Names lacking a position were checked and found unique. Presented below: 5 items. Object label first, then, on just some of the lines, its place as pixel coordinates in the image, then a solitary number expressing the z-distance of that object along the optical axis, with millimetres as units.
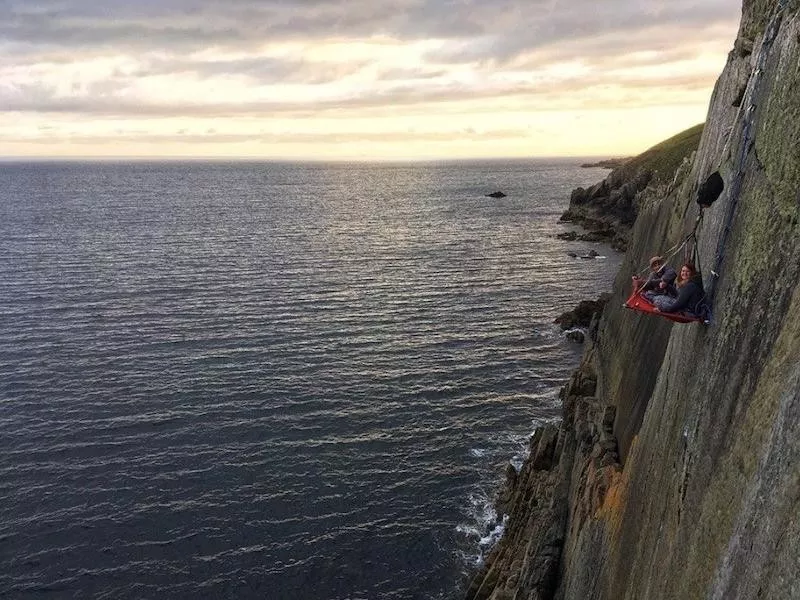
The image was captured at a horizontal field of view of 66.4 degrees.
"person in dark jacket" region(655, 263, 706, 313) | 12883
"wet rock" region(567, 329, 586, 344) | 55094
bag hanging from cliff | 12516
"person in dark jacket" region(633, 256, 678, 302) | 14523
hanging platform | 12852
